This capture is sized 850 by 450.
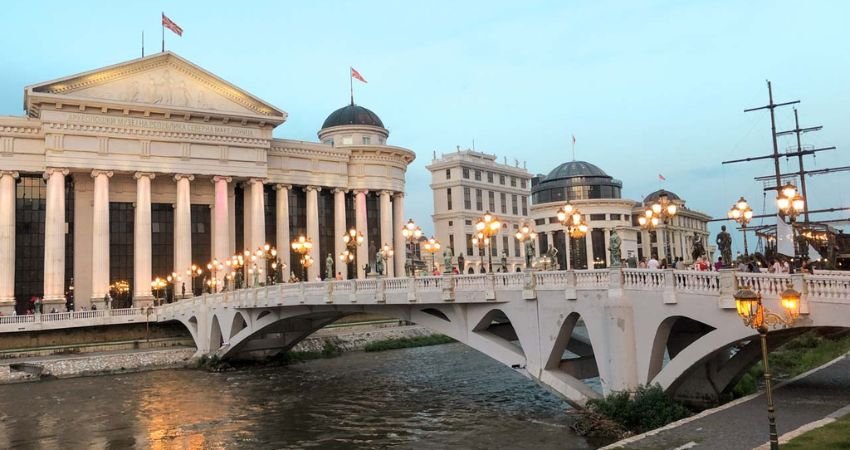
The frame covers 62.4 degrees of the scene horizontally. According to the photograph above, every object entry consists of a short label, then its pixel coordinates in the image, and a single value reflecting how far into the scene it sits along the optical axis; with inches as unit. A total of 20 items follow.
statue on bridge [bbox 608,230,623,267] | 936.9
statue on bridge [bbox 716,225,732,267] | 826.8
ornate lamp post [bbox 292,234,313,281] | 1945.4
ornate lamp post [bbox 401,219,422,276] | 1610.5
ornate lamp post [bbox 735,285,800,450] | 575.1
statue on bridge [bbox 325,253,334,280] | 1625.5
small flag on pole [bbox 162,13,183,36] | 2726.4
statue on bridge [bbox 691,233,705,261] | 996.6
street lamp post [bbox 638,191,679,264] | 1031.0
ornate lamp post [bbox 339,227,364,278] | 1899.1
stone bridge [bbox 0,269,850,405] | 784.3
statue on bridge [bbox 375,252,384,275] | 1578.5
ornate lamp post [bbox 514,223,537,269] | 1103.6
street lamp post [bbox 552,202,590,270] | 1132.5
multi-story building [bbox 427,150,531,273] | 4156.0
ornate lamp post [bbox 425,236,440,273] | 1751.1
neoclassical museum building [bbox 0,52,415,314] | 2603.3
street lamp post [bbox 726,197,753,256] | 982.4
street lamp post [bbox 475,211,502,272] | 1284.4
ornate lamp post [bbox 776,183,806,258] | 804.0
